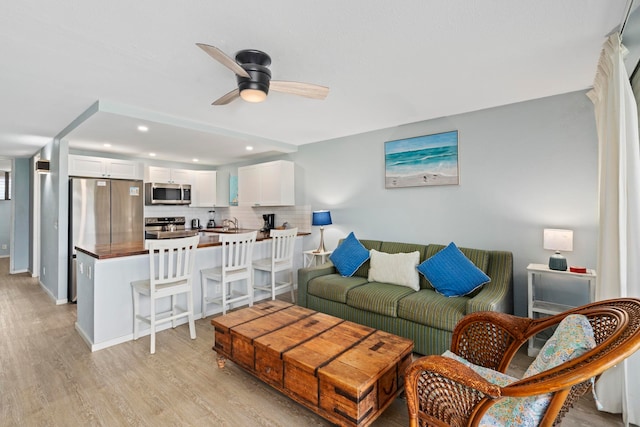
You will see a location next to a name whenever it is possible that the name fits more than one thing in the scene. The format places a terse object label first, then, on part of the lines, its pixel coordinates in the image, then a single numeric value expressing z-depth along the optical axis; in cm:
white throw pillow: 319
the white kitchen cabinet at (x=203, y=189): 629
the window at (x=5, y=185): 758
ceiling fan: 200
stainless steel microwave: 557
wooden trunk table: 165
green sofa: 256
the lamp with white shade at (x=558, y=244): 256
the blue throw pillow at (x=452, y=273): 283
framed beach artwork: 348
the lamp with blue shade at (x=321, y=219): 436
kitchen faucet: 626
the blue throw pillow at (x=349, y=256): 365
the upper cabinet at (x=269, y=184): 507
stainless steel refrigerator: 421
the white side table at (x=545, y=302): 246
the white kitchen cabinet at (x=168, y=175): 555
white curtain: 178
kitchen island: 284
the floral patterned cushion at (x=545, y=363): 117
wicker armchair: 104
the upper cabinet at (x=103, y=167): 452
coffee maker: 547
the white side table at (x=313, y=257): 434
